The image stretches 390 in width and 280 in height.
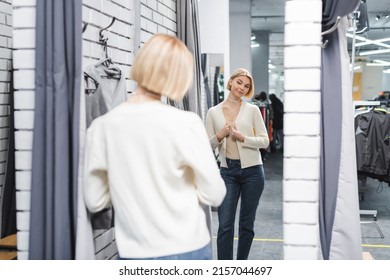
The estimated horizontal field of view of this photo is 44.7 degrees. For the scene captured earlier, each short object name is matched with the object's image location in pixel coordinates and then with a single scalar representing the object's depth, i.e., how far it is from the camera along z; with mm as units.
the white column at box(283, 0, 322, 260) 1902
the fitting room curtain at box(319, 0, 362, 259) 2080
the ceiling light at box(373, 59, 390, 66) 22625
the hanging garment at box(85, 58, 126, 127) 2107
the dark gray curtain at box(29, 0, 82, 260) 1815
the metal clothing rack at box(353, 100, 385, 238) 4998
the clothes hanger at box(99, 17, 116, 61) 2369
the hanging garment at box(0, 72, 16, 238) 3287
